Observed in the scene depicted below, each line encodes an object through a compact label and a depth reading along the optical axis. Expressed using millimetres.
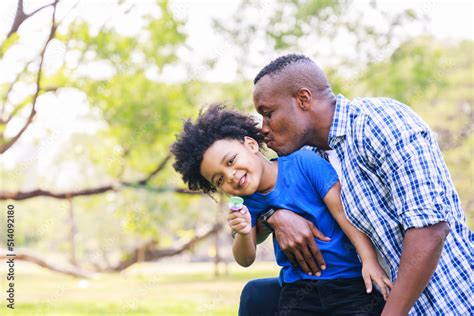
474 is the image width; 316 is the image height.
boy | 2428
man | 2137
